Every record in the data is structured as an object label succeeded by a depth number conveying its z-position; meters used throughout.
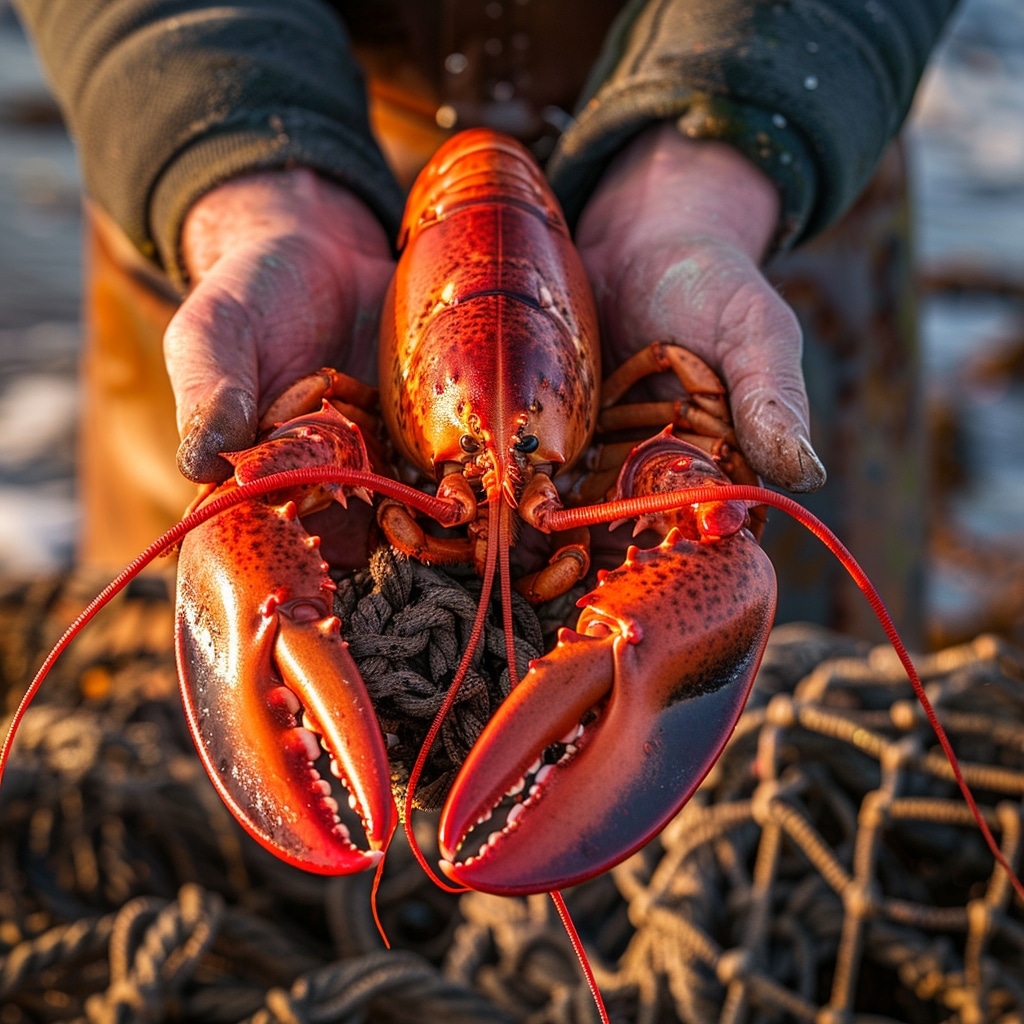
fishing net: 0.76
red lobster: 0.59
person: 0.72
